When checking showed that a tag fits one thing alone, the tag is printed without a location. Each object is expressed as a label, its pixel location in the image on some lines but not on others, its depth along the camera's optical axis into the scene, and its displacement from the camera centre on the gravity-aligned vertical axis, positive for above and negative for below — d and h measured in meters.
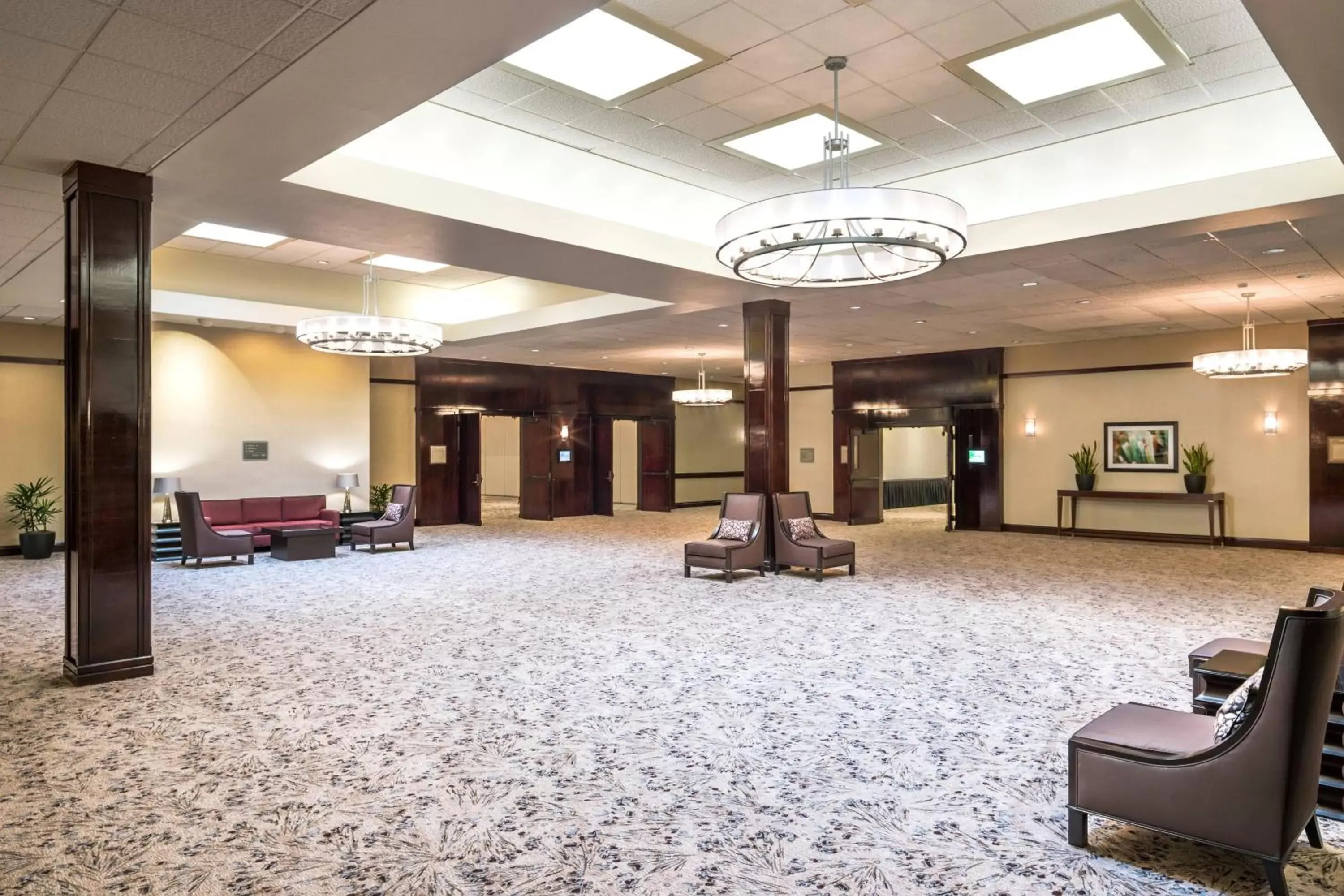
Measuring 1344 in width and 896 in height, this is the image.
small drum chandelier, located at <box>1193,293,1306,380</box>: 10.99 +1.20
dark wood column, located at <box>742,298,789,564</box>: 10.55 +0.75
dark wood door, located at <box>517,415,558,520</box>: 18.55 -0.30
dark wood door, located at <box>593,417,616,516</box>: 19.98 -0.31
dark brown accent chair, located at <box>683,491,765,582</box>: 9.80 -1.10
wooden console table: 13.40 -0.74
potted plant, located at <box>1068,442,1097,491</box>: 14.83 -0.26
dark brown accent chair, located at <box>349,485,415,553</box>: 12.74 -1.12
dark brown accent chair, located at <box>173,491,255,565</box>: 11.03 -1.08
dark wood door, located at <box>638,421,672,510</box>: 20.95 -0.21
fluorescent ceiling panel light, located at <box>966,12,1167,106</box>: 5.31 +2.65
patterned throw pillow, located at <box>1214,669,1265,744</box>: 2.96 -0.93
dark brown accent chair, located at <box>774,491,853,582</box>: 9.93 -1.12
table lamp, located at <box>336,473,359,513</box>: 14.29 -0.42
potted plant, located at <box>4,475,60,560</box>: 12.02 -0.86
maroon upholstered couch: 12.70 -0.91
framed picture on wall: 14.20 +0.09
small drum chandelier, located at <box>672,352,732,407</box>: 17.42 +1.22
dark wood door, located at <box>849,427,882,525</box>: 17.97 -0.57
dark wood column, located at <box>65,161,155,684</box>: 5.53 +0.23
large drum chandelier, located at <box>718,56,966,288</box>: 5.47 +1.55
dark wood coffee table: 11.72 -1.23
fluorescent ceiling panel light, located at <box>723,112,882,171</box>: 6.73 +2.63
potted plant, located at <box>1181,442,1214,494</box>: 13.62 -0.23
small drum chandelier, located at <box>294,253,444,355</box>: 10.52 +1.58
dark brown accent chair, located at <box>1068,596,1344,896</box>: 2.78 -1.12
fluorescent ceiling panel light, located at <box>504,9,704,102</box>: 5.30 +2.67
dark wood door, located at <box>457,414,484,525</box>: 17.28 -0.39
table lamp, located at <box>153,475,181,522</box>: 12.21 -0.42
